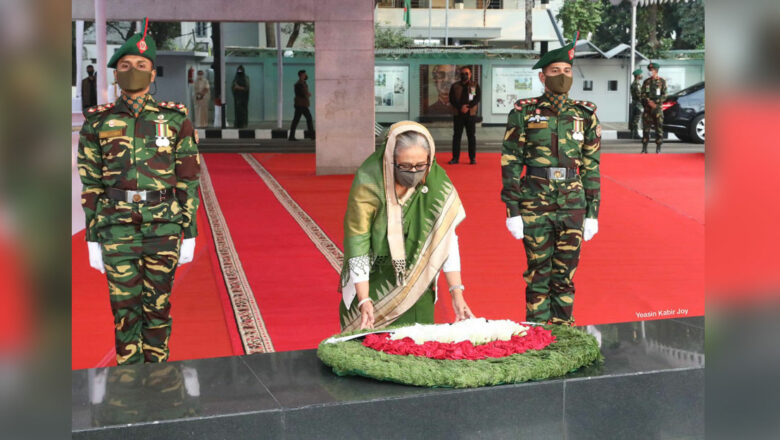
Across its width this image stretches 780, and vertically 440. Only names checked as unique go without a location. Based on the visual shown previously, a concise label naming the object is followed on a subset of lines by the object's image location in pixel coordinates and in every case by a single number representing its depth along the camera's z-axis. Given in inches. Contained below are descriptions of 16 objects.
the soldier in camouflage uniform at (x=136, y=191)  156.3
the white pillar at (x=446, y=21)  1287.9
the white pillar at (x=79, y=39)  506.6
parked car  665.0
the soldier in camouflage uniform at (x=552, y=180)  187.2
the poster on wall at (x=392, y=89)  928.9
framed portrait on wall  930.7
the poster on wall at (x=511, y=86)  935.0
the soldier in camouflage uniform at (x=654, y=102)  601.3
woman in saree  137.0
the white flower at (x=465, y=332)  121.2
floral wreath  106.2
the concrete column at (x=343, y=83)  508.1
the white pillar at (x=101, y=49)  361.4
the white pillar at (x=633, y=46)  684.1
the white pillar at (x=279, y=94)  884.6
